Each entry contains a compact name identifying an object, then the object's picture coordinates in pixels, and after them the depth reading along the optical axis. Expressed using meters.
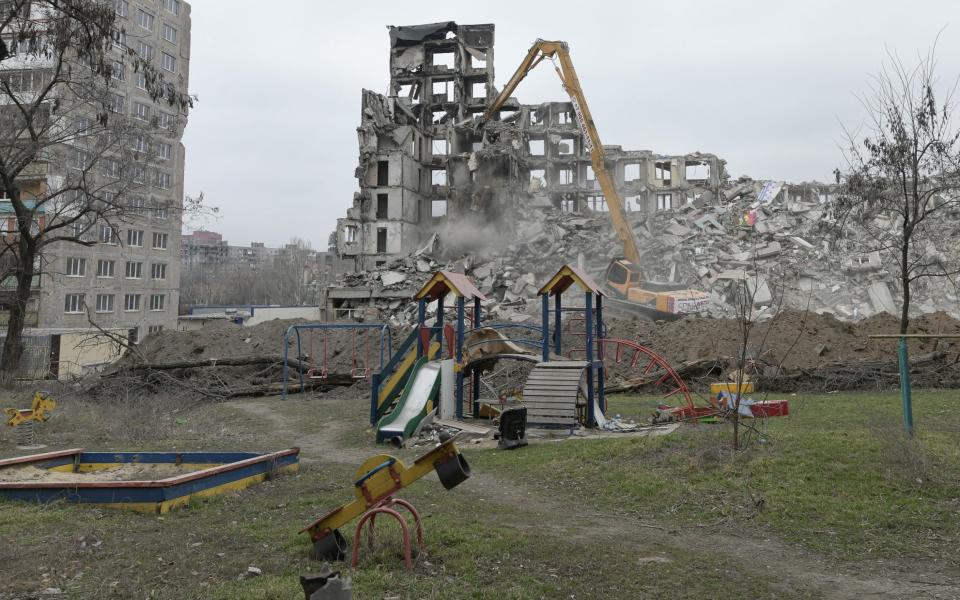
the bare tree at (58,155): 20.94
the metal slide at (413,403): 12.59
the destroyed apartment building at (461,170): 53.62
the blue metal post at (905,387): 9.27
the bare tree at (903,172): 16.77
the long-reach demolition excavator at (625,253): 33.16
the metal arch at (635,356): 14.68
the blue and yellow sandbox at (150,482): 7.42
